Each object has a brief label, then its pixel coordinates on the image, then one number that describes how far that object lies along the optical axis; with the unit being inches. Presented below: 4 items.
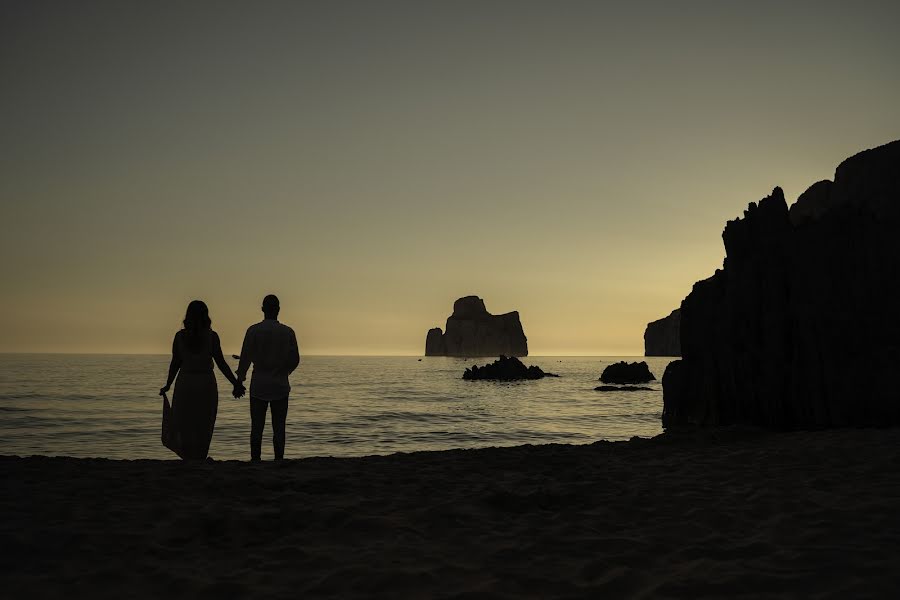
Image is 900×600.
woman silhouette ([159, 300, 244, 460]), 358.3
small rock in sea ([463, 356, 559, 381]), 3572.8
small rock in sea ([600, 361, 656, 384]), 3179.1
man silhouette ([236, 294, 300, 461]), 377.7
